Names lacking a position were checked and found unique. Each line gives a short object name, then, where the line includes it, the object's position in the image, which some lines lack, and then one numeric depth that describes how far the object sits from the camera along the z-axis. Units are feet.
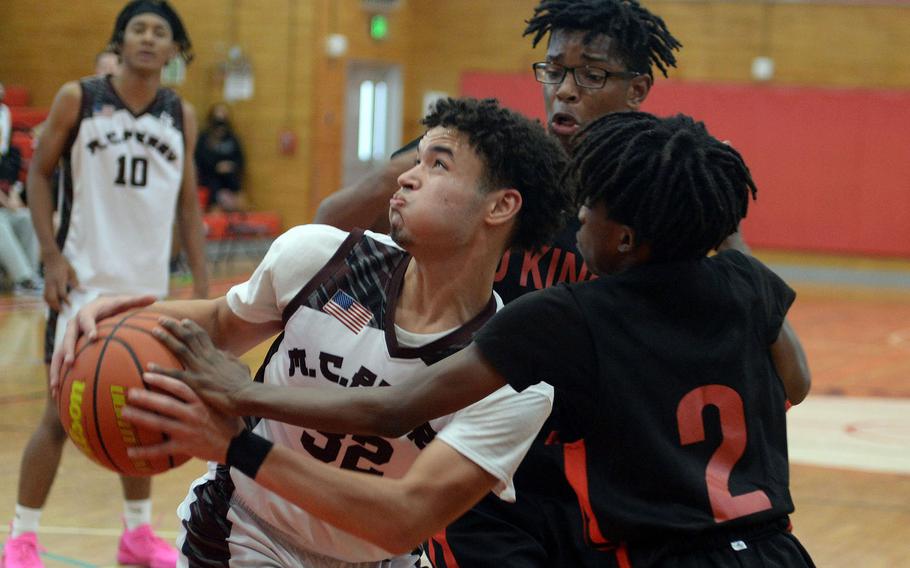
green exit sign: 55.62
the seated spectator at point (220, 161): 49.83
